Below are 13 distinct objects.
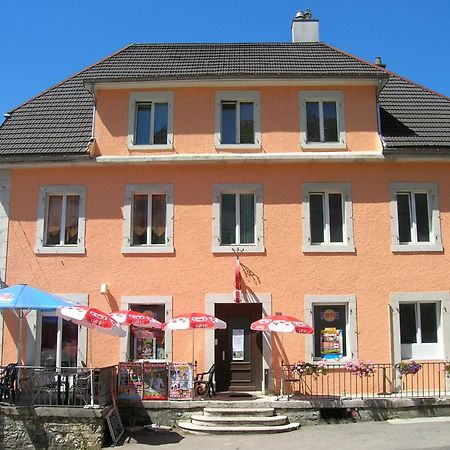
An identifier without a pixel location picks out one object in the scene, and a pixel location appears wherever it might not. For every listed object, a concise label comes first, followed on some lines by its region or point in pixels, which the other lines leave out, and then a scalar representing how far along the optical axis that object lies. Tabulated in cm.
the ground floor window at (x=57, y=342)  1516
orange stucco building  1512
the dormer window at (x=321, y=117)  1595
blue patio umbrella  1250
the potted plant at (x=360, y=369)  1408
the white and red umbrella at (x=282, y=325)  1323
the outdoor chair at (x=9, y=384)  1276
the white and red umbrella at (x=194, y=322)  1333
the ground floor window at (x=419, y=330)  1505
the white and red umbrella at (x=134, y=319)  1370
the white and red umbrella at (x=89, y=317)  1205
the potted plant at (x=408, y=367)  1409
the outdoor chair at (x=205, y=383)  1416
